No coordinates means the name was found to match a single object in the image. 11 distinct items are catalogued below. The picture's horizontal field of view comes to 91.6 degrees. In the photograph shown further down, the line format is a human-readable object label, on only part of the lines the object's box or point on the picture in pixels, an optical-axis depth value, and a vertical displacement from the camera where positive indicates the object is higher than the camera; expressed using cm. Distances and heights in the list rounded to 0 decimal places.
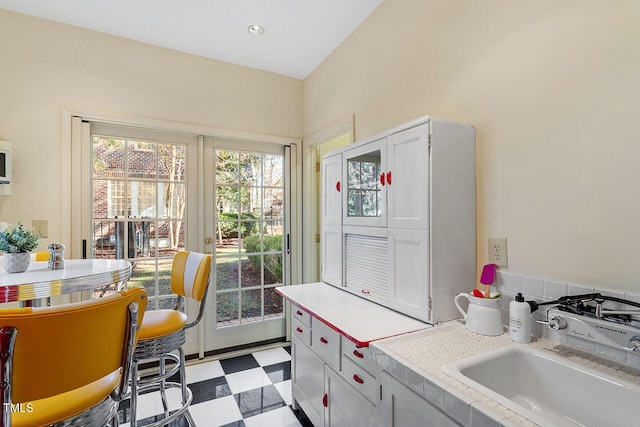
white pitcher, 129 -43
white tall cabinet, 142 -1
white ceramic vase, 159 -23
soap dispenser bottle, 121 -42
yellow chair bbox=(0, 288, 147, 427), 86 -43
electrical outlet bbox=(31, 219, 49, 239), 225 -7
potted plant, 159 -16
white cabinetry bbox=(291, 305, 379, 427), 134 -82
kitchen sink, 90 -55
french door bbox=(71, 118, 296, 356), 256 +2
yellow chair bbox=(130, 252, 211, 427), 163 -60
